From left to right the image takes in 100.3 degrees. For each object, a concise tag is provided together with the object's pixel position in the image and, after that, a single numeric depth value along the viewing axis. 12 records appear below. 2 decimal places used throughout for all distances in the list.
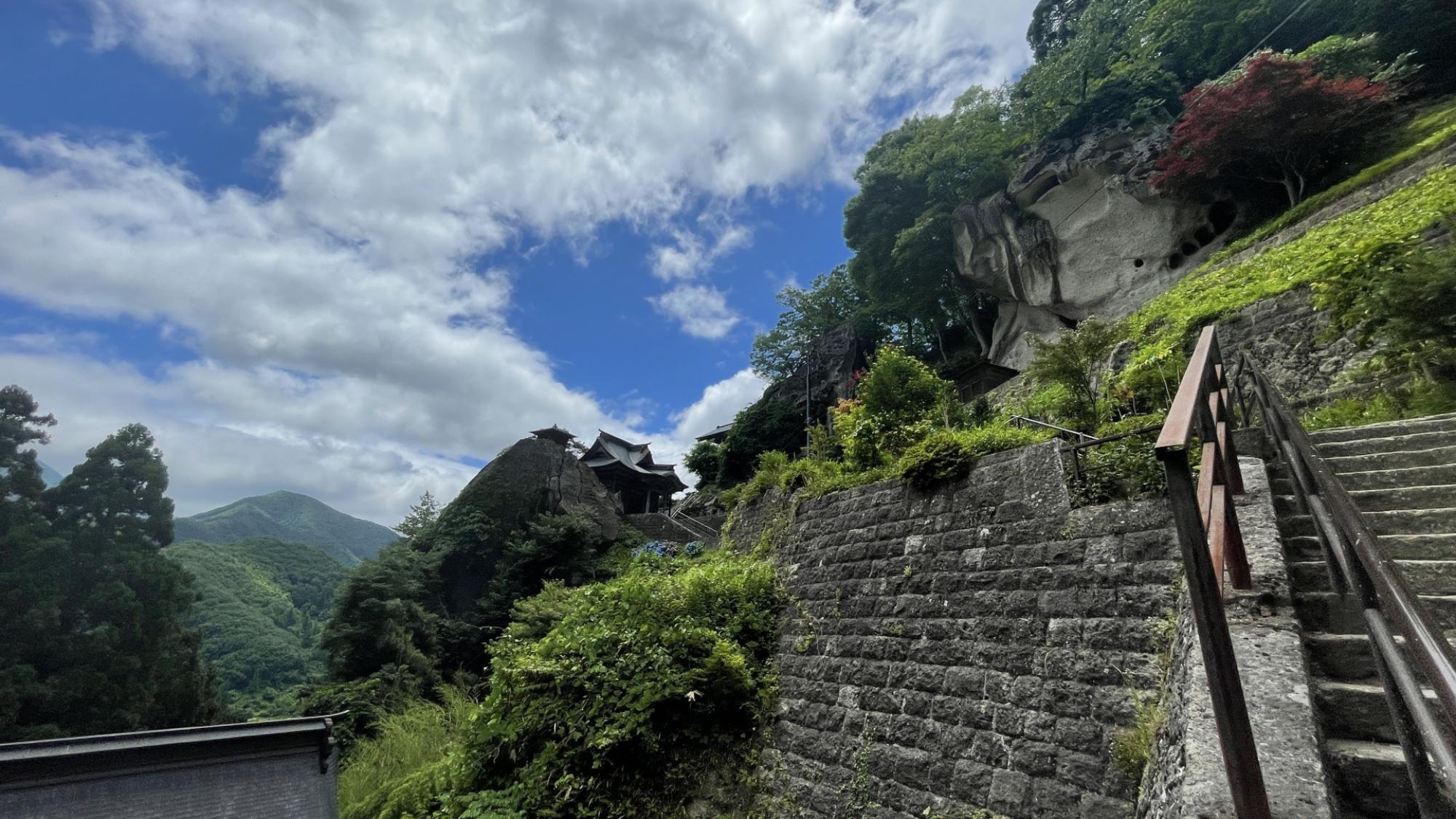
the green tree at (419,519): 23.50
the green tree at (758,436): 28.97
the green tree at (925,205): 24.30
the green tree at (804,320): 35.09
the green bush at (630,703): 5.09
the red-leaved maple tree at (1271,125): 14.38
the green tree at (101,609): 15.41
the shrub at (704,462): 31.64
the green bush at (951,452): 5.52
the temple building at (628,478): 33.53
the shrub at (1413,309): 4.84
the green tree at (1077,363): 8.92
